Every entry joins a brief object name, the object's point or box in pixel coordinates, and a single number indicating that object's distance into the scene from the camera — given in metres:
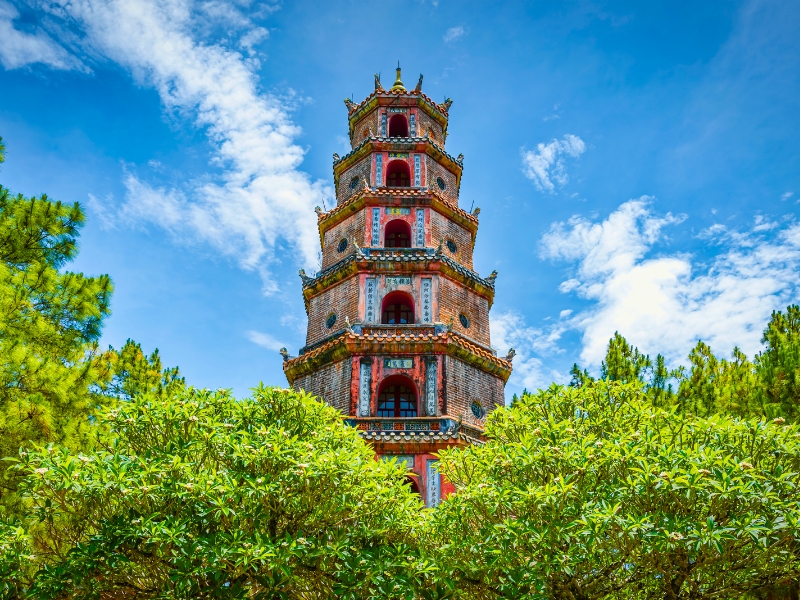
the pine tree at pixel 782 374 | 15.29
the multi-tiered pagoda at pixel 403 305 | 17.19
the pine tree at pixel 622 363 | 19.75
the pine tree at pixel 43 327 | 10.64
